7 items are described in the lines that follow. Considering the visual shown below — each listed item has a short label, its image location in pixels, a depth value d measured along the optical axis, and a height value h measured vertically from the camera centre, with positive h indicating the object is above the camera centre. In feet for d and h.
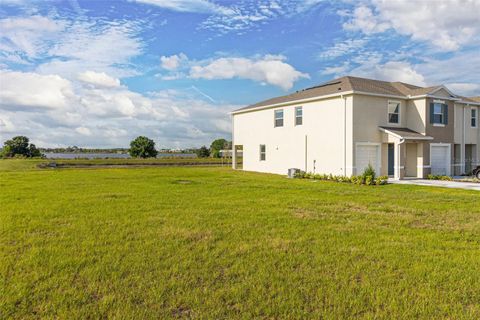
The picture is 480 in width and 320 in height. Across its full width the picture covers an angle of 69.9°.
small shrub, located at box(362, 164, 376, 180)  54.96 -2.04
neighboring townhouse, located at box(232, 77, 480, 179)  64.44 +6.35
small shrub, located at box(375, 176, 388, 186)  54.41 -3.28
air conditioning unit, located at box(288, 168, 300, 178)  69.16 -2.36
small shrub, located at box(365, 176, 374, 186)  54.08 -3.12
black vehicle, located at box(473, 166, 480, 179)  64.81 -2.34
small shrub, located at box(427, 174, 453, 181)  64.29 -3.22
